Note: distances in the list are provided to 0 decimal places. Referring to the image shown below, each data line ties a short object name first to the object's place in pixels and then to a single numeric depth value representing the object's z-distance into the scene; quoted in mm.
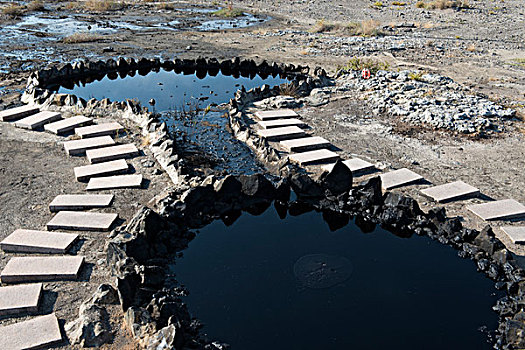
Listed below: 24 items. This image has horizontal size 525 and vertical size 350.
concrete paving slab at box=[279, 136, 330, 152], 11719
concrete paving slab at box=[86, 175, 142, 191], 9625
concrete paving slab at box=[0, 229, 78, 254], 7598
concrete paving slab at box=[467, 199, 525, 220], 8891
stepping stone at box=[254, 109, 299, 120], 13688
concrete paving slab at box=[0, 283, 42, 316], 6336
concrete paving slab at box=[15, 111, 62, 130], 12723
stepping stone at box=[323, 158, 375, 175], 10617
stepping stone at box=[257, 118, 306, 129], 13086
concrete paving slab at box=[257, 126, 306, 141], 12344
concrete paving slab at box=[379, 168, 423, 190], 10055
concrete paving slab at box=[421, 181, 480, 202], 9539
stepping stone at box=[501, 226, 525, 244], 8219
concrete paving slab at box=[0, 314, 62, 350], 5773
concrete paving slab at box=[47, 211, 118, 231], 8250
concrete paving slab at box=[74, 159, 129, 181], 10070
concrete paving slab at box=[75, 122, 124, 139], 12094
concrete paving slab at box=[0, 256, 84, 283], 6969
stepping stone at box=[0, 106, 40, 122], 13219
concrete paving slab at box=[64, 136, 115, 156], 11242
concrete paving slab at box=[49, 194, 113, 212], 8867
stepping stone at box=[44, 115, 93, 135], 12422
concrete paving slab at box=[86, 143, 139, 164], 10797
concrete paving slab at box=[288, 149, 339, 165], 11023
